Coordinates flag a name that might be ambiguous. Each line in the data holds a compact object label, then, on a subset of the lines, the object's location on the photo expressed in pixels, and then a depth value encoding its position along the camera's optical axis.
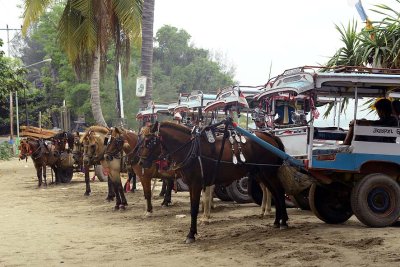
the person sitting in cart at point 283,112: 13.45
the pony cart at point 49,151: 23.42
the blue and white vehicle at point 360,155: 9.98
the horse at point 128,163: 14.12
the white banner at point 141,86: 21.66
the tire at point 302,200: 11.85
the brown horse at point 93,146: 15.99
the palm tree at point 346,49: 16.50
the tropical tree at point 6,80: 32.75
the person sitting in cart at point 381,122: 10.29
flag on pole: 17.81
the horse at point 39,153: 23.31
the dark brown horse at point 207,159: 10.46
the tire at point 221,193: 15.49
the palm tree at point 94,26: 22.88
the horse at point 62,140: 23.66
